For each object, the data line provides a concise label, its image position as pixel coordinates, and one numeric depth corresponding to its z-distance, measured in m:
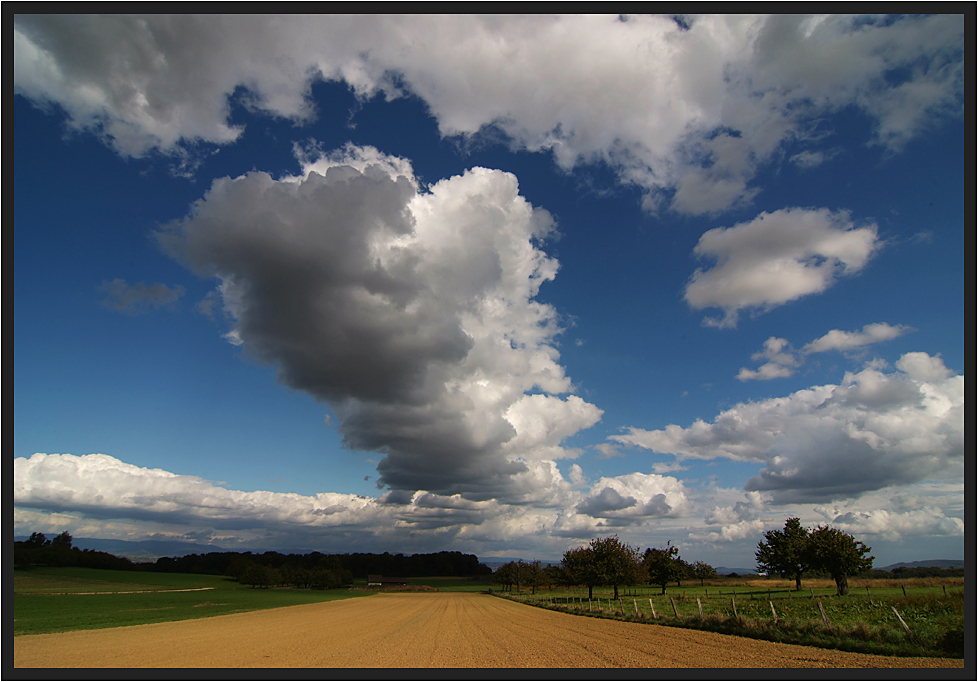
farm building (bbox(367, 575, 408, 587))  178.75
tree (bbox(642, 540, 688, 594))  82.81
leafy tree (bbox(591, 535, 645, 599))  63.09
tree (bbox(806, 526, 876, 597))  50.22
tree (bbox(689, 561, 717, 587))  100.40
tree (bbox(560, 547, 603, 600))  63.94
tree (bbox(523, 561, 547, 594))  115.06
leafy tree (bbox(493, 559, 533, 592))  117.62
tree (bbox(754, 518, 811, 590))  55.42
